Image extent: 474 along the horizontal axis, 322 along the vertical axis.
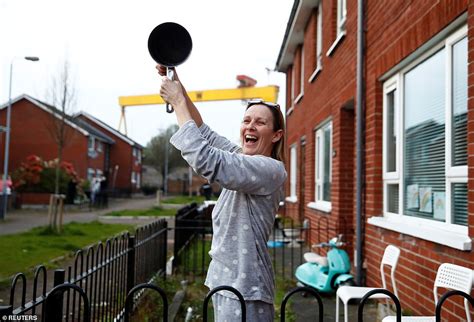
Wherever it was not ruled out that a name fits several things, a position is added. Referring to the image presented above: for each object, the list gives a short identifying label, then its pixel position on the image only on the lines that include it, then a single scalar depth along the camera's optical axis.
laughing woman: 1.76
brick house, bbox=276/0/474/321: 3.68
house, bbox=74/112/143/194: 43.34
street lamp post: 16.36
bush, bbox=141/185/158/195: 50.02
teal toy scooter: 5.58
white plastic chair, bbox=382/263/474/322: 3.02
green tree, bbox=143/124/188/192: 53.66
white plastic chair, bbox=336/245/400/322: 4.08
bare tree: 14.22
